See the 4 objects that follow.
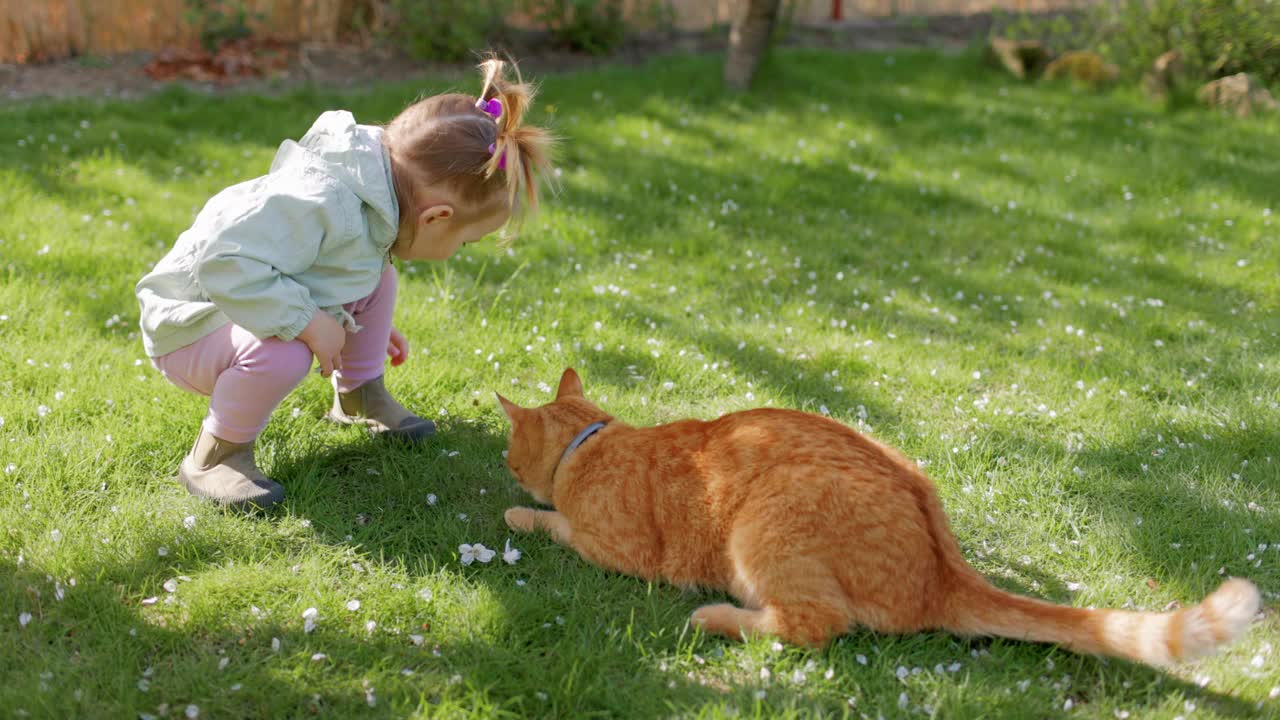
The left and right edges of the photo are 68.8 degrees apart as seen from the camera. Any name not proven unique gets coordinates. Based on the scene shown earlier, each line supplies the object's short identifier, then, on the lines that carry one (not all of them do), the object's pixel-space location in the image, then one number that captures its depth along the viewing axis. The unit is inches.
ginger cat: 103.6
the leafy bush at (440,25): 376.8
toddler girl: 122.2
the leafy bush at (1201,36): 354.9
